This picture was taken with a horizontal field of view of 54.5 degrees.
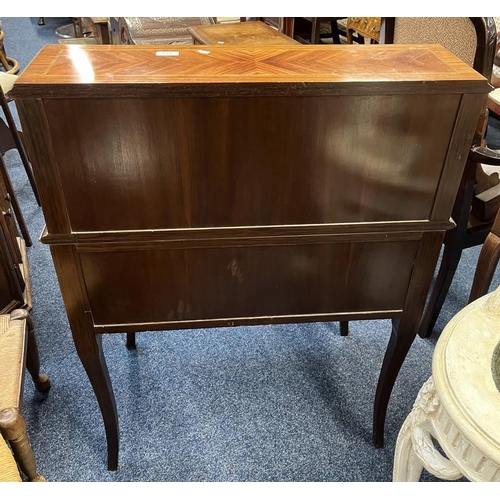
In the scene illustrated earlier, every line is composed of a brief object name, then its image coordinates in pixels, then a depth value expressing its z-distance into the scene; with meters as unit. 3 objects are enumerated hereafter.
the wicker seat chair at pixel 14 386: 0.85
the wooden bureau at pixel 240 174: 0.64
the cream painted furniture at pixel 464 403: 0.60
